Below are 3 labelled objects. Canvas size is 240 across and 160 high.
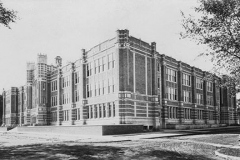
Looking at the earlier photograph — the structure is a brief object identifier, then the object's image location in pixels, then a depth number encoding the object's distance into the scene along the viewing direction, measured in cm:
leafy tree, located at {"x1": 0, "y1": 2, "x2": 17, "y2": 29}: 1382
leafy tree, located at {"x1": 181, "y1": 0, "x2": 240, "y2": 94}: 1658
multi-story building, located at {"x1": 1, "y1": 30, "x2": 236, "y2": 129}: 3709
